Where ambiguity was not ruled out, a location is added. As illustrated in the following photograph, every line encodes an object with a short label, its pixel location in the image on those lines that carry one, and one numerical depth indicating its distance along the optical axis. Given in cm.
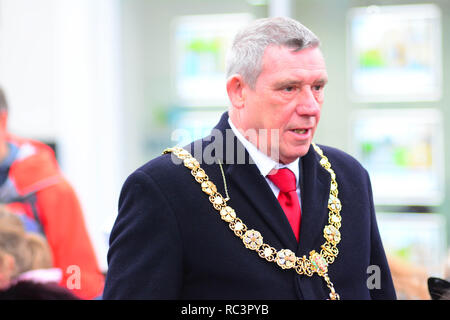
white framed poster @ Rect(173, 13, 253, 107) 1120
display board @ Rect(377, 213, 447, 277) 1070
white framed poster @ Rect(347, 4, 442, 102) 1051
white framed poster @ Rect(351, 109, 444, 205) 1063
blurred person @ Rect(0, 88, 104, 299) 802
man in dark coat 384
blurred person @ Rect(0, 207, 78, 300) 541
